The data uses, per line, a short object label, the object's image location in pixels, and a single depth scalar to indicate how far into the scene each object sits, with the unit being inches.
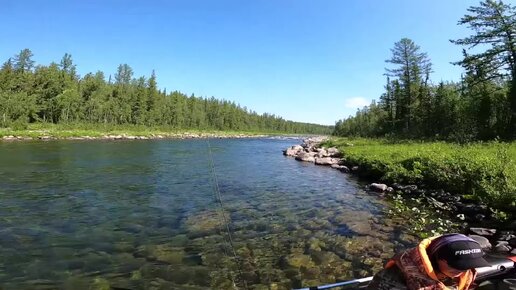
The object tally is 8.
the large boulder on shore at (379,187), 693.9
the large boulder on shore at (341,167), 1023.3
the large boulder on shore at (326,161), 1175.6
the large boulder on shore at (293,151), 1659.1
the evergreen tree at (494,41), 1445.6
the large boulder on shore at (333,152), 1366.3
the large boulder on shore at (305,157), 1337.2
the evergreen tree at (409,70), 2292.1
